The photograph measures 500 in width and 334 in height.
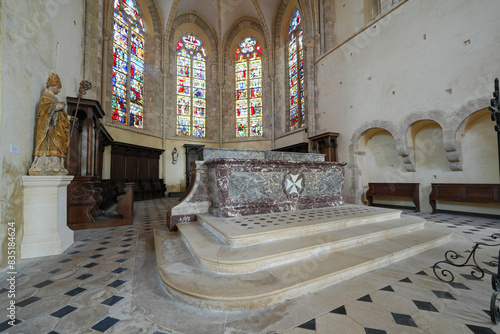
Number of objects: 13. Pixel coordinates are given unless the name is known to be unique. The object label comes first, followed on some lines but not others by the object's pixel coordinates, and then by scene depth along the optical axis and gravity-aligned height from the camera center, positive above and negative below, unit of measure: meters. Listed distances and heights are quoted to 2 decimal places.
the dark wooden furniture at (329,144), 8.94 +1.30
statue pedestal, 3.03 -0.61
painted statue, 3.27 +0.66
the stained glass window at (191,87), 14.12 +6.10
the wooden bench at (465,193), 5.28 -0.57
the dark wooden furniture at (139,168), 9.84 +0.38
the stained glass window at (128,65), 10.51 +5.94
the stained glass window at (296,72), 12.31 +6.21
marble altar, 3.73 -0.22
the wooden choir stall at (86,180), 4.66 -0.09
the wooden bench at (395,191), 6.75 -0.63
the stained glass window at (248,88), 15.01 +6.24
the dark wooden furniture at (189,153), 13.41 +1.41
